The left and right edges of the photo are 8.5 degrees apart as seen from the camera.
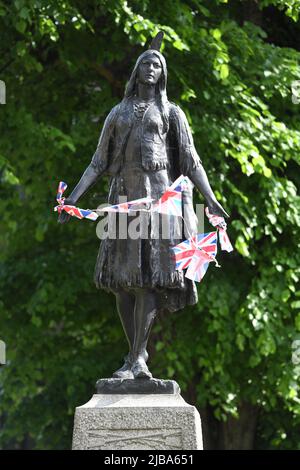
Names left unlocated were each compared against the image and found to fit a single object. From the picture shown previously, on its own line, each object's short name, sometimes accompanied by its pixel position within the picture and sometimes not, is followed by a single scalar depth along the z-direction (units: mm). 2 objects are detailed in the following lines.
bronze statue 14593
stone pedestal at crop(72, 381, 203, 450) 13627
